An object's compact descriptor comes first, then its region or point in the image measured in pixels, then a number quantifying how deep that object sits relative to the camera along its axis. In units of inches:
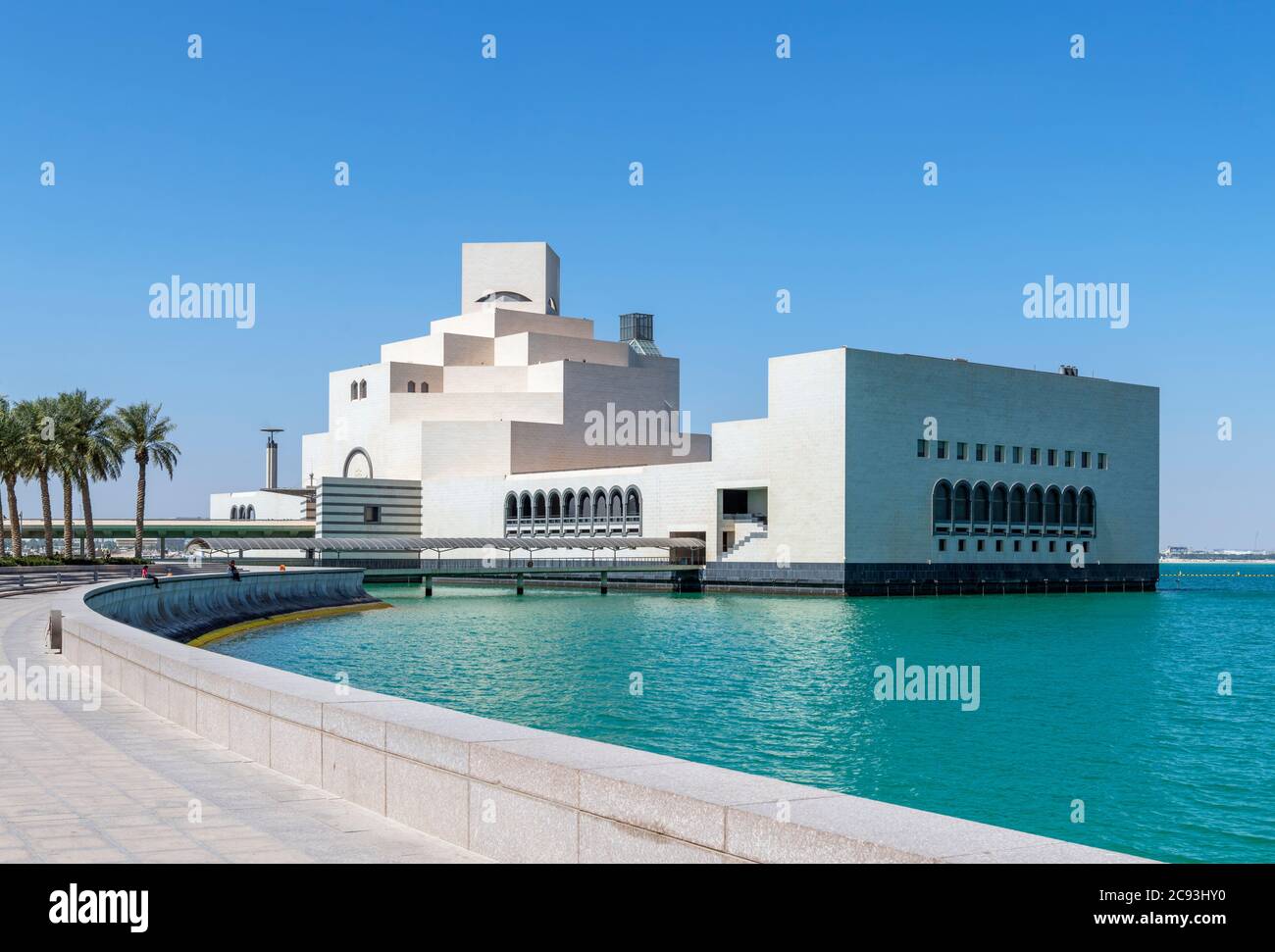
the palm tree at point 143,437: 2952.8
